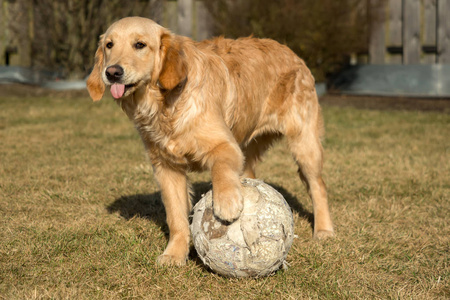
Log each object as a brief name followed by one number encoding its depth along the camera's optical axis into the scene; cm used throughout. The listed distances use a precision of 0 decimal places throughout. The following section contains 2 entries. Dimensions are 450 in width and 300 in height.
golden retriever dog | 324
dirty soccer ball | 304
